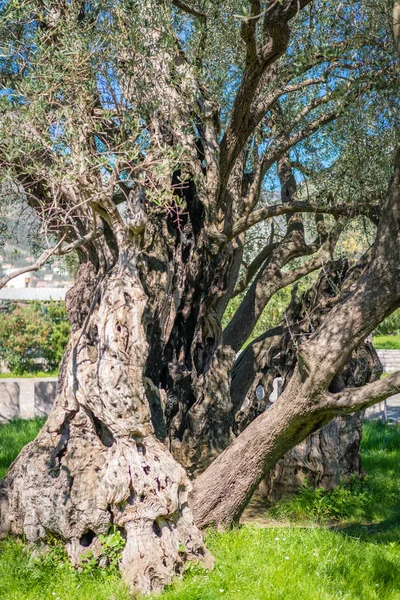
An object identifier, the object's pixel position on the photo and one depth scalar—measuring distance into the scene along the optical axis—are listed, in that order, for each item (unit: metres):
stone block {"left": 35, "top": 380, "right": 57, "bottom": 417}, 13.39
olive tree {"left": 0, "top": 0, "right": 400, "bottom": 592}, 5.13
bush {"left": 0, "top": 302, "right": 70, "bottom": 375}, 23.34
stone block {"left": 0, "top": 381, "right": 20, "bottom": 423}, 12.99
